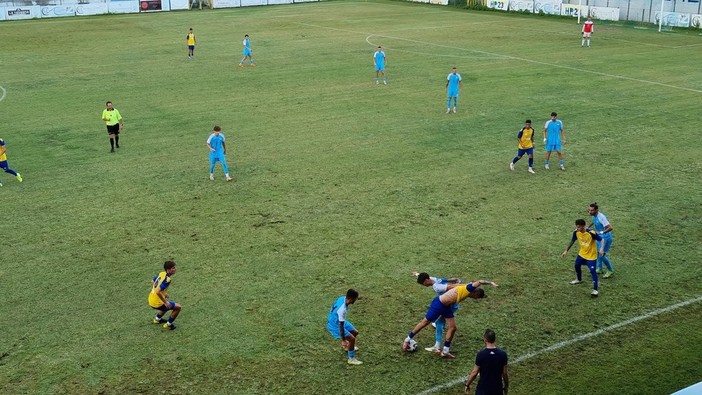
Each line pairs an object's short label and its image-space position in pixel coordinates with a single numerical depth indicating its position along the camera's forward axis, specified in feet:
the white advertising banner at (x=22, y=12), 216.13
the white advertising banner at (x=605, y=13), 197.98
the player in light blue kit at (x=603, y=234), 54.13
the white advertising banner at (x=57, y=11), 223.51
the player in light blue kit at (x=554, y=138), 78.43
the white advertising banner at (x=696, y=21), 178.81
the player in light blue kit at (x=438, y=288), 44.98
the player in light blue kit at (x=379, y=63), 123.54
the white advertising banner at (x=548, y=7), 210.79
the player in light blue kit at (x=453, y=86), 102.63
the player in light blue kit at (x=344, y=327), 43.45
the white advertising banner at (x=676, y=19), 182.09
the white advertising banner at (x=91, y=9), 229.64
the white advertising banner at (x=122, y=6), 232.94
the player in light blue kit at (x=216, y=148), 76.07
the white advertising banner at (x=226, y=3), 250.35
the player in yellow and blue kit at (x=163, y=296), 47.85
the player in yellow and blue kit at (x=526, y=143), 77.66
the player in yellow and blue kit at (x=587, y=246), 51.67
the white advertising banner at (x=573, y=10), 203.37
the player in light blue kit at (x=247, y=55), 141.08
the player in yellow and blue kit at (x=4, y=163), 76.43
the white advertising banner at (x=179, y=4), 244.42
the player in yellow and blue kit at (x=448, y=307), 43.98
